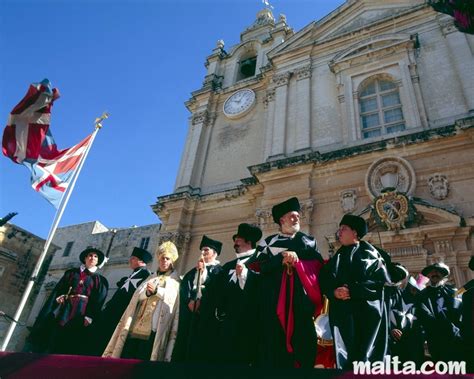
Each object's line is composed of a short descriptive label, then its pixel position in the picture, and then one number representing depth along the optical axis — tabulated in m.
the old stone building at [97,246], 25.97
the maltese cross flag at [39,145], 7.42
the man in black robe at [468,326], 4.10
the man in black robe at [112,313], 5.14
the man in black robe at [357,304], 3.12
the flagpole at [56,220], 5.76
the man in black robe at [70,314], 5.17
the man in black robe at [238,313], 3.91
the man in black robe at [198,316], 4.29
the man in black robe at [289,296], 3.32
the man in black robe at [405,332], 4.36
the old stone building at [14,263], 20.95
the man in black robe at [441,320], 4.49
